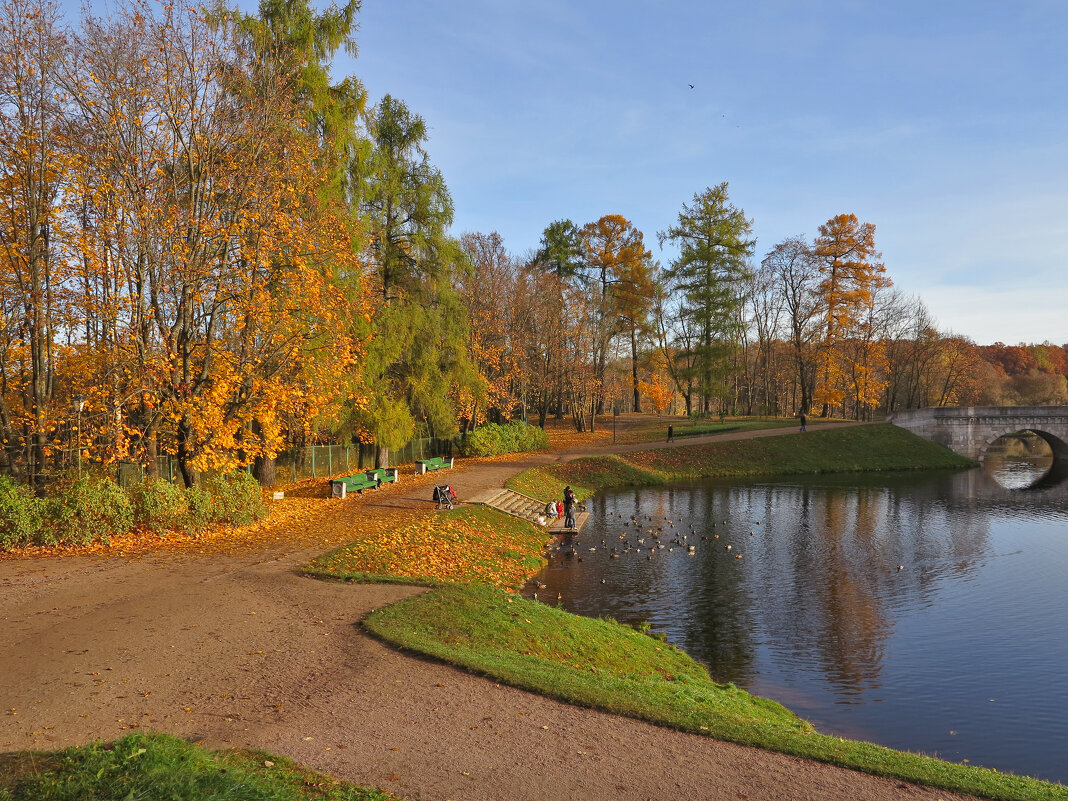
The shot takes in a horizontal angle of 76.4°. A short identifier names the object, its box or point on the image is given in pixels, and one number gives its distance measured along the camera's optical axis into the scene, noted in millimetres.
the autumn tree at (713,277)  52156
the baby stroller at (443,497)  23547
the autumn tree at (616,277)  56656
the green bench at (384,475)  27844
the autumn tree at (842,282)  54812
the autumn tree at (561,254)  59312
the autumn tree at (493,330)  42469
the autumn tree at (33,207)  16547
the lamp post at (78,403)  17325
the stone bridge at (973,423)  52469
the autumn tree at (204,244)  17547
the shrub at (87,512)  16250
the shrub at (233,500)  19406
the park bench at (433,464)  32656
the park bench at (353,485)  25438
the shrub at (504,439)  40875
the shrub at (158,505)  17844
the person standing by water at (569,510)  25875
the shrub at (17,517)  15648
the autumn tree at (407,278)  30250
